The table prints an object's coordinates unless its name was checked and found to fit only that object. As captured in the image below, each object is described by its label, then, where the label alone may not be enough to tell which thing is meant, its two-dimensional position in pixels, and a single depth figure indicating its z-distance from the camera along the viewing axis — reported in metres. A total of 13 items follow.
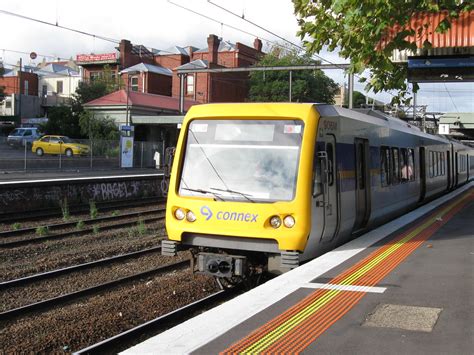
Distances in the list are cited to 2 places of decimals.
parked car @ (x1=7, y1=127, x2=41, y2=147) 44.92
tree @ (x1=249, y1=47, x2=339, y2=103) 61.76
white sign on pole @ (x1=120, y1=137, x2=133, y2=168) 35.84
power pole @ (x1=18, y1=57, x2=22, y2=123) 68.56
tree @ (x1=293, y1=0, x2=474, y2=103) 8.95
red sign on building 62.97
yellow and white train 7.18
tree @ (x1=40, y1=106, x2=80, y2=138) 49.93
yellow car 37.75
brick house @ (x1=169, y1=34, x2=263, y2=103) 59.59
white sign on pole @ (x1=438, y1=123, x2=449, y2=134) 35.09
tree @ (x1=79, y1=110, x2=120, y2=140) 43.48
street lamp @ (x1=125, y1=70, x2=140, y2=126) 42.58
